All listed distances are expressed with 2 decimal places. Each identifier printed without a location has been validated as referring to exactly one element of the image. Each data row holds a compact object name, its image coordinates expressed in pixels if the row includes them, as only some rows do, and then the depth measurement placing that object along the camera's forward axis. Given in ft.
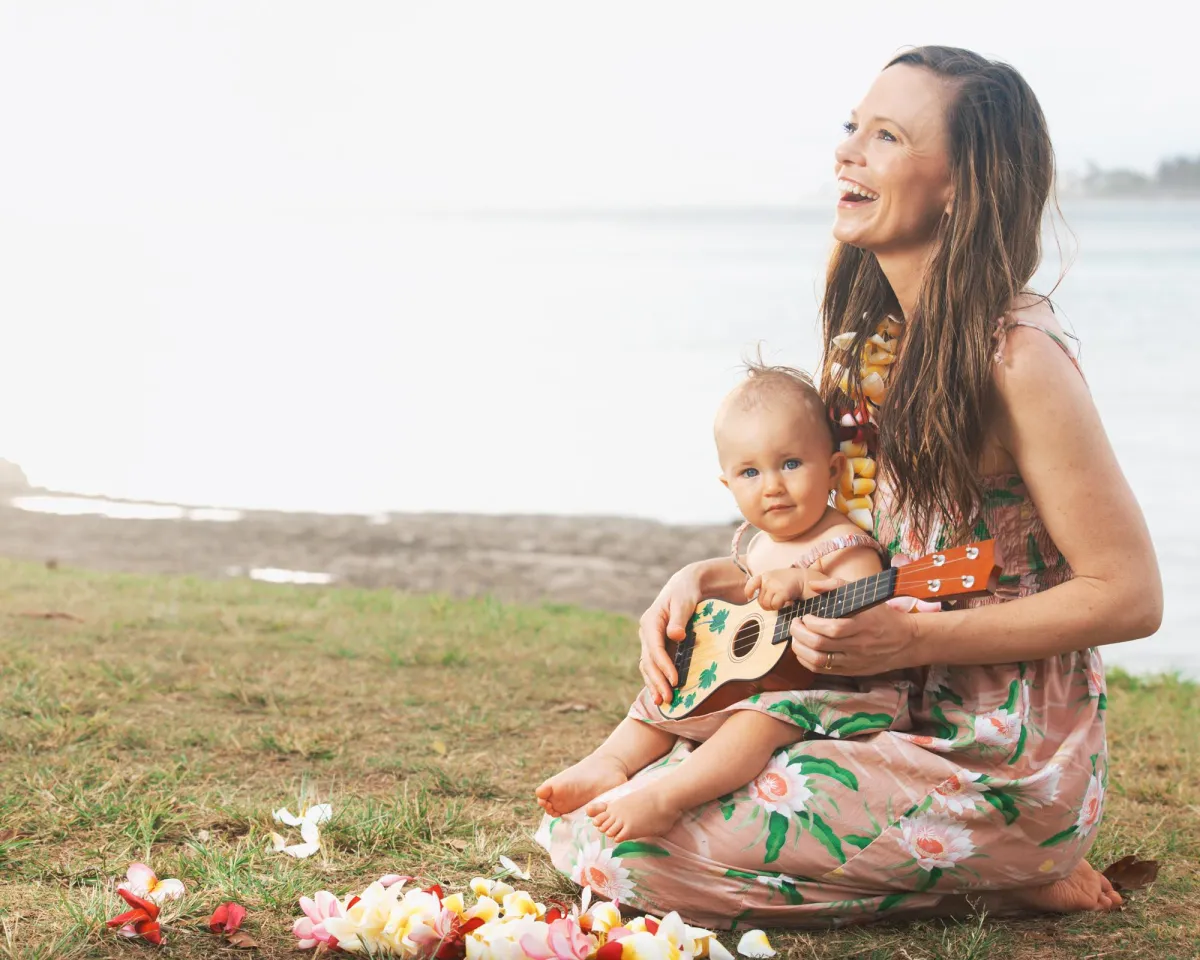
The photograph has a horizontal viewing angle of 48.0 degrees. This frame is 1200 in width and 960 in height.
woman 8.65
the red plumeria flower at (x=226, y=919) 8.53
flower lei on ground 7.89
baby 8.94
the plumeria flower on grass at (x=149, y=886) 8.86
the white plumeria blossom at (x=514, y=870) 9.89
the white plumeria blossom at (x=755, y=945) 8.66
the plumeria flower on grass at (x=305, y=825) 10.27
